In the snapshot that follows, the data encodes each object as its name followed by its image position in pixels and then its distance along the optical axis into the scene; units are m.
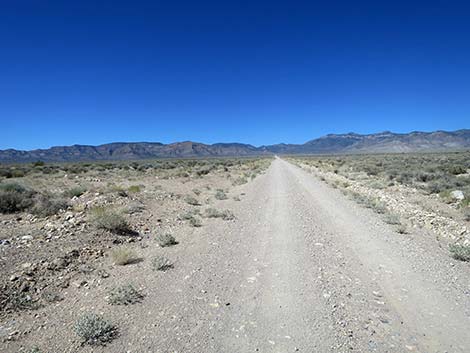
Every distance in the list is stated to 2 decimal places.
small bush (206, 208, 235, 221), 11.57
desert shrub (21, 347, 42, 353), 3.65
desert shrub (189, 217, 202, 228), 10.34
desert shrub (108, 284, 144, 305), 4.87
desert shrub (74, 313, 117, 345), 3.90
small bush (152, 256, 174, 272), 6.37
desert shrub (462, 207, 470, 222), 10.79
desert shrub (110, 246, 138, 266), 6.66
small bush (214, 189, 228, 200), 16.54
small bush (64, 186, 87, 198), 14.53
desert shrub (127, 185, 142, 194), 16.24
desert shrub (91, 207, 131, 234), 8.78
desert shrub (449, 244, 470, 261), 6.74
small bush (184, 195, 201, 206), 14.50
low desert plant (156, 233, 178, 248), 8.10
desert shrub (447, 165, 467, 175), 24.94
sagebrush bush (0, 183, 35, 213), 11.34
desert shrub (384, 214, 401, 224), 10.07
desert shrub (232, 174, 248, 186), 24.89
